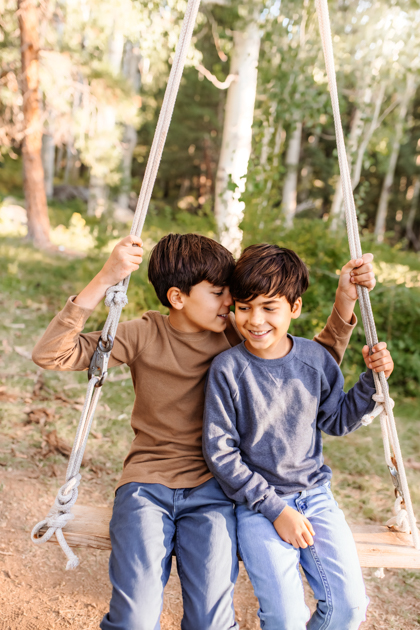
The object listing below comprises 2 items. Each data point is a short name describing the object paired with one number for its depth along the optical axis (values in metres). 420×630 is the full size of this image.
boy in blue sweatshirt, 1.51
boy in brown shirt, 1.48
